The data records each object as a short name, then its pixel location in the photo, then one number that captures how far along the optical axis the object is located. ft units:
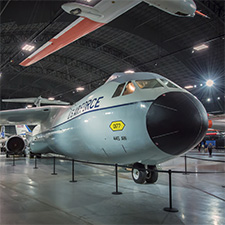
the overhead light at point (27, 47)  61.86
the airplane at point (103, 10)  32.55
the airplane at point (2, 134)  102.85
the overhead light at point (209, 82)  88.79
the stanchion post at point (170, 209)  16.27
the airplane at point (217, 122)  42.68
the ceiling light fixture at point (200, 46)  66.95
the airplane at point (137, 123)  17.31
